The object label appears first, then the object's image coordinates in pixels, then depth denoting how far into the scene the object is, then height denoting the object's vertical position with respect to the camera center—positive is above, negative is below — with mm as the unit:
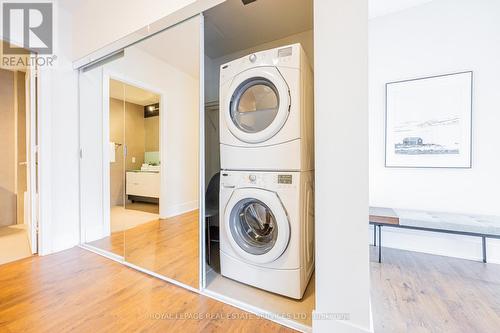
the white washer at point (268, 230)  1364 -467
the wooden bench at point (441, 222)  1784 -517
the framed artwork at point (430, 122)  2125 +451
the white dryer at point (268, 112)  1350 +373
